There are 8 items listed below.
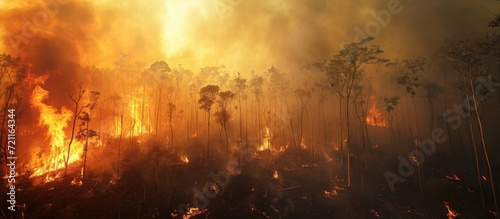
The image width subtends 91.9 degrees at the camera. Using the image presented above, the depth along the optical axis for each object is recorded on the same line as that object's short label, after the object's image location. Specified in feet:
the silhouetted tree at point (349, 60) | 121.39
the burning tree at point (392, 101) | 174.68
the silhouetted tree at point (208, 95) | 170.91
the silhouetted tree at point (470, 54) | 90.99
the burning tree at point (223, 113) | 172.96
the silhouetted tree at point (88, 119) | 126.82
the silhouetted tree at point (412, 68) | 140.45
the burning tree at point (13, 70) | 127.55
